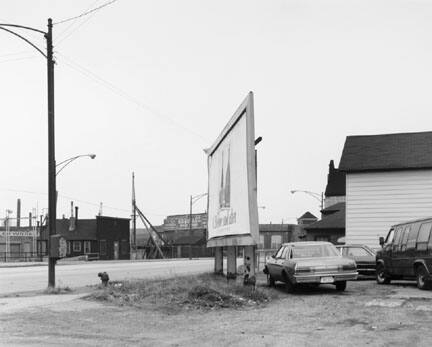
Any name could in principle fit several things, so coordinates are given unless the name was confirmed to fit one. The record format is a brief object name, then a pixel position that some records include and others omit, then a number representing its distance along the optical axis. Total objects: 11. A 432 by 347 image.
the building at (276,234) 122.31
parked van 16.06
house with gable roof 26.67
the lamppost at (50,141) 17.38
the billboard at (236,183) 14.55
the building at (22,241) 92.25
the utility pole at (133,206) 75.44
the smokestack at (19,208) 120.78
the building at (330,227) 42.03
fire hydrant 17.23
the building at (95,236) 84.25
